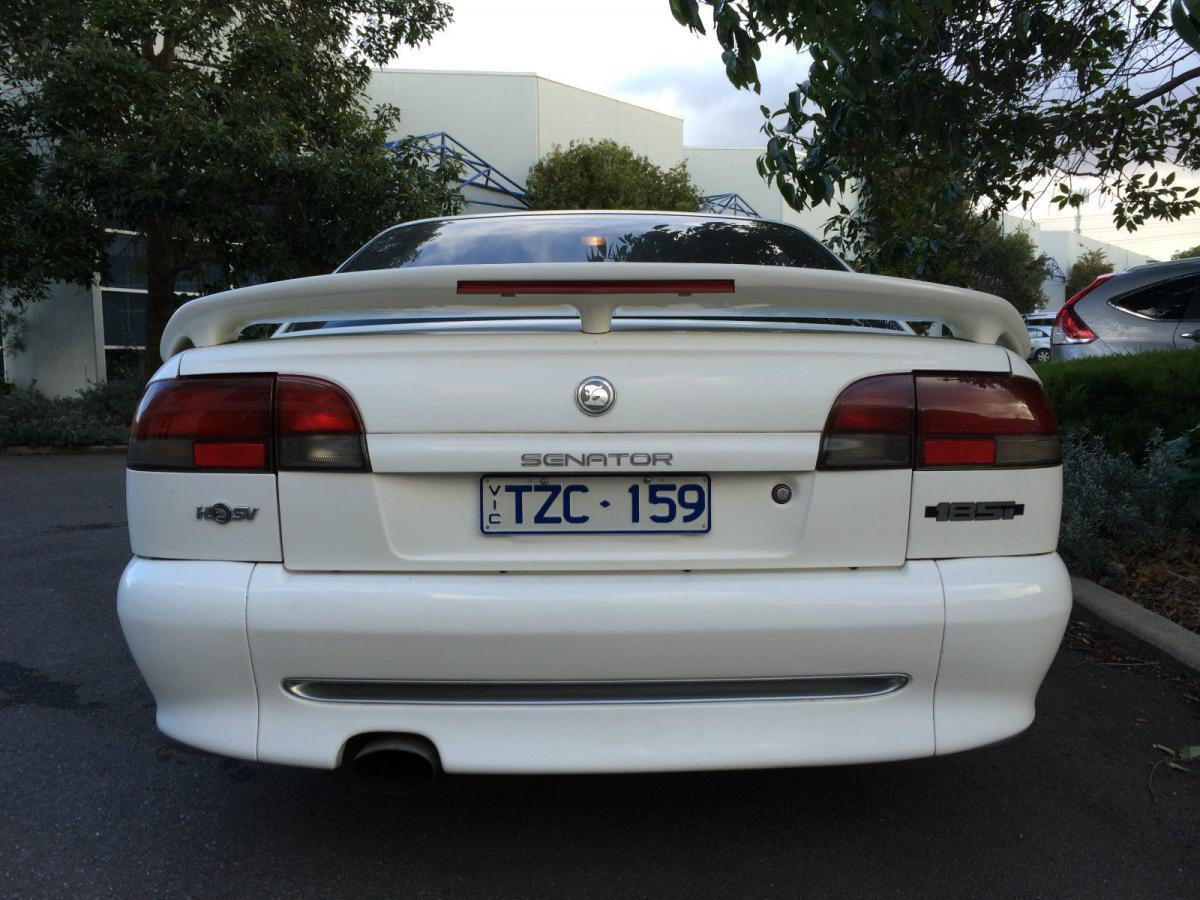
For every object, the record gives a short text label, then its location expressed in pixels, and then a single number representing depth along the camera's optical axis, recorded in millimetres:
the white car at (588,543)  1949
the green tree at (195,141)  10820
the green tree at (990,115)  4348
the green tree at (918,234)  5383
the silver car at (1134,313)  7465
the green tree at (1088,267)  49000
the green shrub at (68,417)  11844
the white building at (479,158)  15398
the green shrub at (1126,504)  4371
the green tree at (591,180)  25812
